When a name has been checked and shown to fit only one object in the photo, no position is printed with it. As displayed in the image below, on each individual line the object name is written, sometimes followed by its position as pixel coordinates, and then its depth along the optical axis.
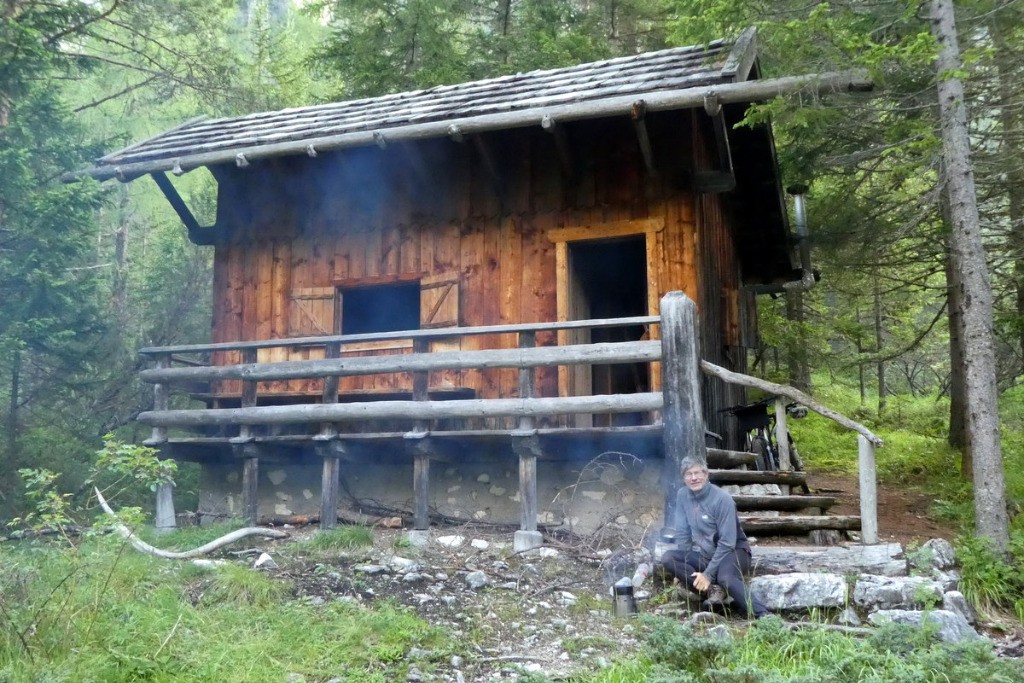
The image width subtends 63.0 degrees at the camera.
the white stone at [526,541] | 7.48
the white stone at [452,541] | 7.88
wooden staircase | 6.89
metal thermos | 5.73
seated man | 5.66
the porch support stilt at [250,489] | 8.87
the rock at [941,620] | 5.01
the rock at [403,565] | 6.93
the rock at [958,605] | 5.48
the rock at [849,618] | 5.32
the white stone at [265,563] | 7.04
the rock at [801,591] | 5.53
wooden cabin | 8.88
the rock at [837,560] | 5.98
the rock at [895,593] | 5.38
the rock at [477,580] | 6.58
